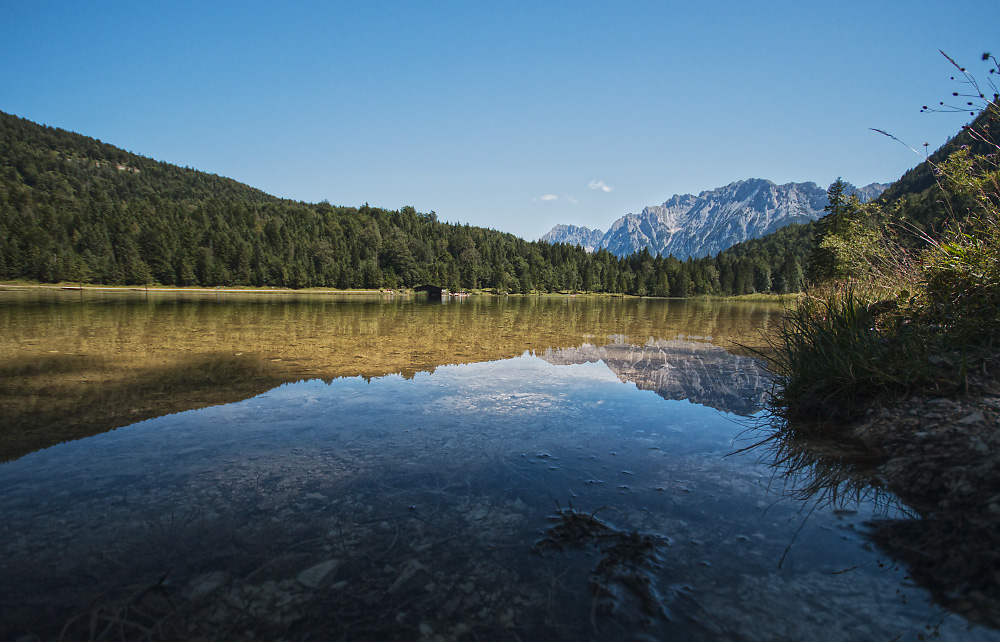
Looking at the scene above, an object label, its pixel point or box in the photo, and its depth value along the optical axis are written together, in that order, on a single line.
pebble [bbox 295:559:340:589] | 3.30
